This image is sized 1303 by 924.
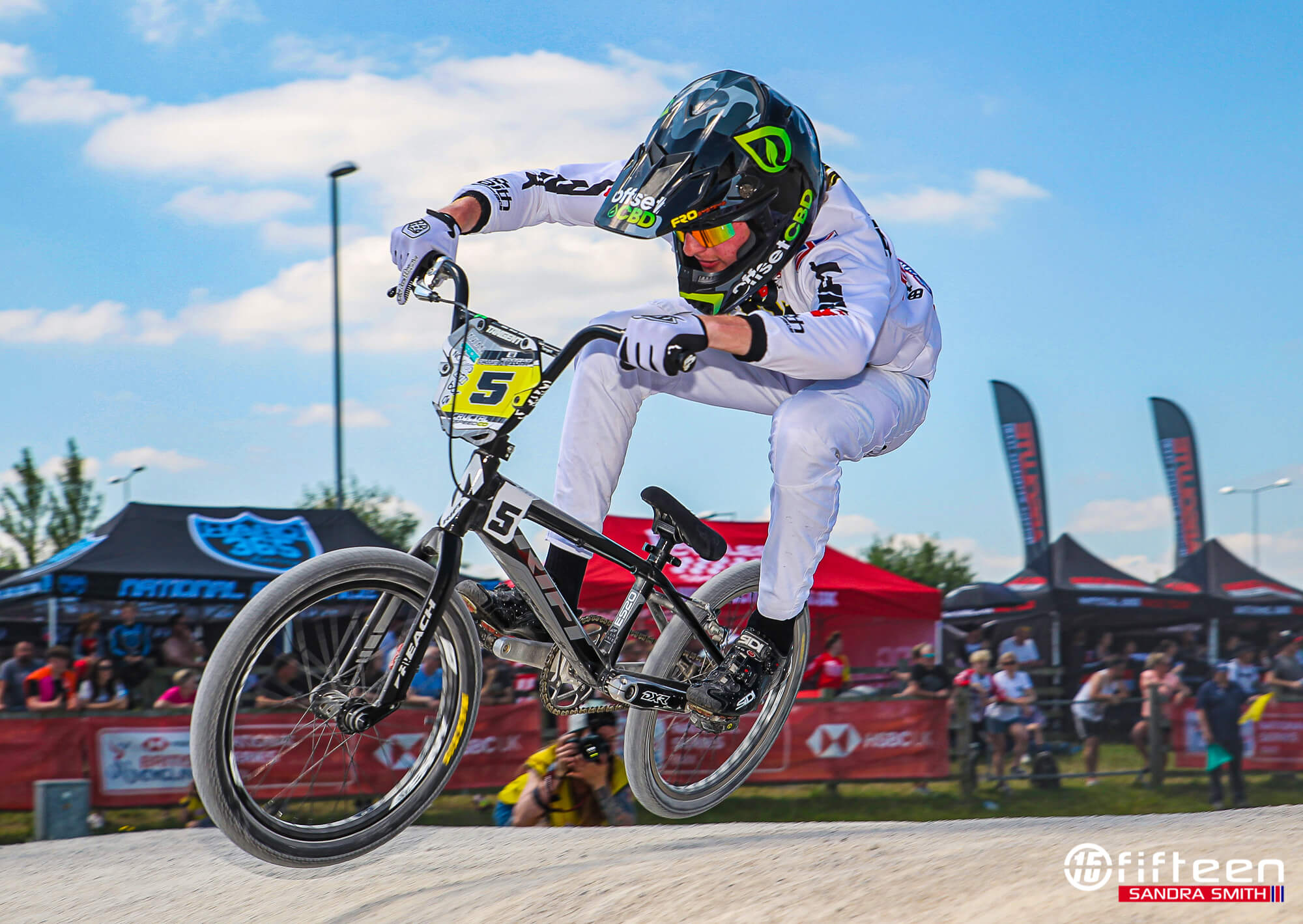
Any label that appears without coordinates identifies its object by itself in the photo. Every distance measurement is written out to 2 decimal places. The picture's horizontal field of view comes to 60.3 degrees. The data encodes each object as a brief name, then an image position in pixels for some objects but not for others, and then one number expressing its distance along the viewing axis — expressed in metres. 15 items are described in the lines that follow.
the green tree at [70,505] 41.78
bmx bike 3.81
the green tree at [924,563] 81.44
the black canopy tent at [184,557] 12.60
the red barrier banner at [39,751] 10.24
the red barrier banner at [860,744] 12.24
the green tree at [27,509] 41.28
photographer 7.95
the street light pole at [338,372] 21.36
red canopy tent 12.38
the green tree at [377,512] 42.59
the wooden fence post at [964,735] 12.60
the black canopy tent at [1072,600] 20.02
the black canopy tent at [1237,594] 21.06
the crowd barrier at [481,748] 10.26
